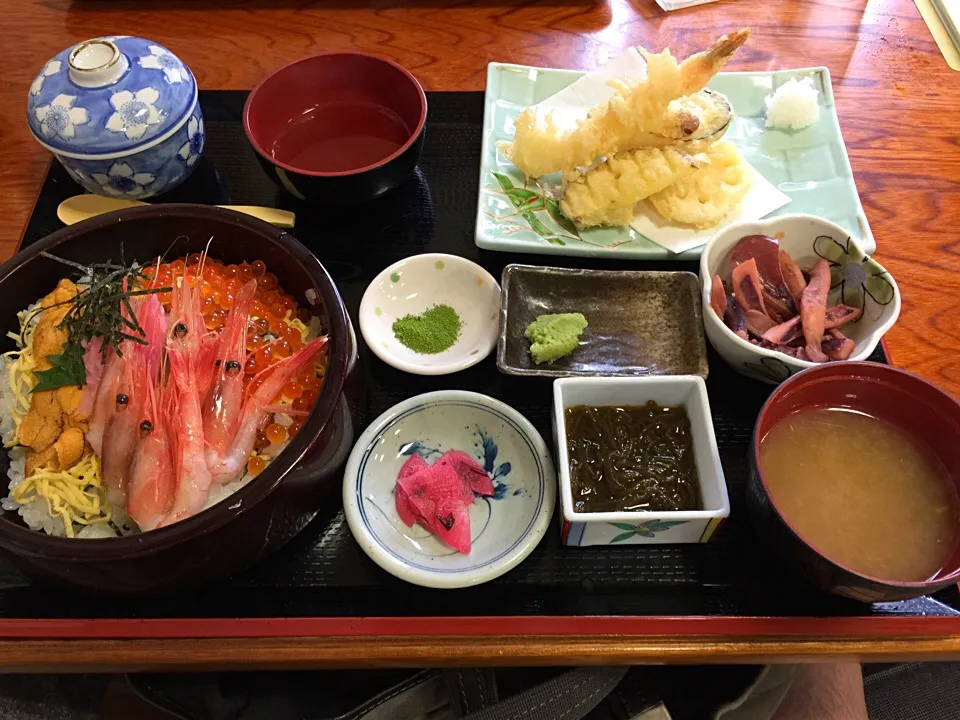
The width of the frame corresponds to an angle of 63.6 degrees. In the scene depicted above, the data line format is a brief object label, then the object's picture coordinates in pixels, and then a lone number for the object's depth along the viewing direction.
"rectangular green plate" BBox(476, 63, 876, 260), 0.49
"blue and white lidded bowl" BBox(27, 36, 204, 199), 0.45
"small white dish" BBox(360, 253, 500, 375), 0.46
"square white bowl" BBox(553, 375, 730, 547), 0.36
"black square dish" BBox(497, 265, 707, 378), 0.44
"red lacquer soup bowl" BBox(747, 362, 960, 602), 0.35
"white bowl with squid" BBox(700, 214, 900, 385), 0.42
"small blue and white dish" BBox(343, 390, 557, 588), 0.38
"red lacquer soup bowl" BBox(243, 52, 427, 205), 0.51
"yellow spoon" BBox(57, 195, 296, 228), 0.50
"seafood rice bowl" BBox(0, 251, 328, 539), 0.38
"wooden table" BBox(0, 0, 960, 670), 0.51
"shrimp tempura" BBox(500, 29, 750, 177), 0.48
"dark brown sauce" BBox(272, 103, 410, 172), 0.52
